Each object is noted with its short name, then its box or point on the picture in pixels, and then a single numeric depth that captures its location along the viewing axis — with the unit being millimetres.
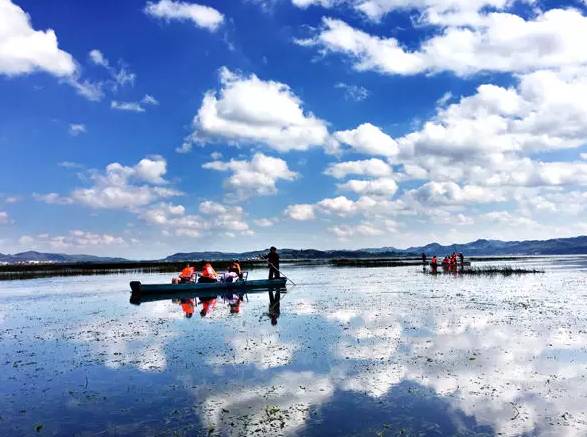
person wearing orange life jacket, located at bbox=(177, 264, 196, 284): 39156
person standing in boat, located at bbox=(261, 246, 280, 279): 42156
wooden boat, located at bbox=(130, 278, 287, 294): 36719
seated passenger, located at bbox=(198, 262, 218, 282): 38844
